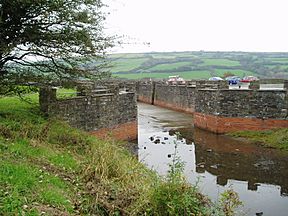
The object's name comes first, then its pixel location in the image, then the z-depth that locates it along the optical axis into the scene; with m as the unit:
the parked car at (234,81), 37.47
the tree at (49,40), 10.33
